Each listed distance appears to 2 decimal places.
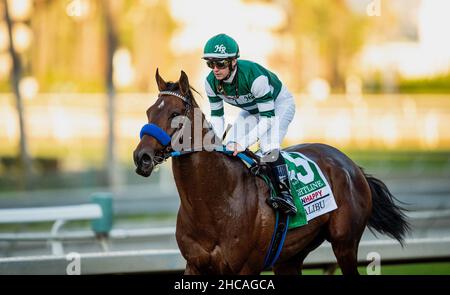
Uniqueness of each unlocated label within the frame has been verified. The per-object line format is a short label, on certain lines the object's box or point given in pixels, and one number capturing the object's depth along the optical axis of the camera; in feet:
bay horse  33.19
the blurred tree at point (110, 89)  106.11
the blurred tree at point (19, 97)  99.40
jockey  35.29
